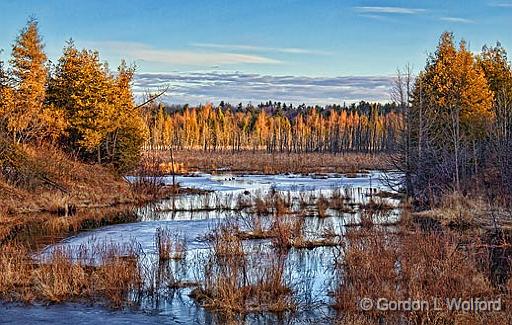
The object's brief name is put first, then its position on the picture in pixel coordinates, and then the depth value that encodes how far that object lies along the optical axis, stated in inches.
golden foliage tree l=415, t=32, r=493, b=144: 1465.3
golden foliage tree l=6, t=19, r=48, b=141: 1459.2
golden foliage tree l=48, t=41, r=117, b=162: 1595.7
